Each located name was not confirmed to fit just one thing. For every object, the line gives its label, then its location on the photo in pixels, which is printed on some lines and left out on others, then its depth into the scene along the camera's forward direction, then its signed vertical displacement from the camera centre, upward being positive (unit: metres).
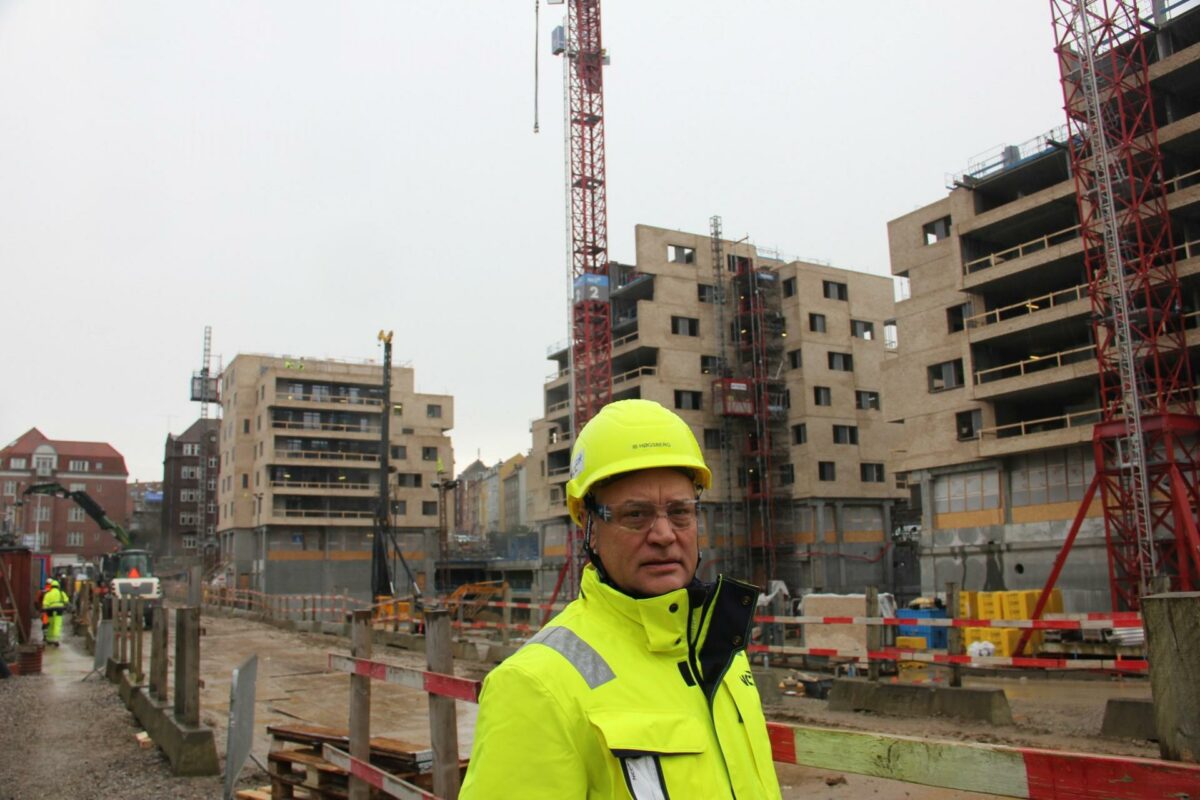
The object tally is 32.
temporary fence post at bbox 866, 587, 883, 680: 12.46 -1.31
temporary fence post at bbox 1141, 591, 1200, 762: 2.70 -0.38
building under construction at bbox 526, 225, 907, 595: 54.09 +8.97
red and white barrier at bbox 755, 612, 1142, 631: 12.12 -1.09
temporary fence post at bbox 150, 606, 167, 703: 11.16 -1.14
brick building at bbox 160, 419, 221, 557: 103.44 +8.47
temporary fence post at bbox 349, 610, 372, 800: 5.86 -0.99
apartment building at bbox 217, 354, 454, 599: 72.50 +6.98
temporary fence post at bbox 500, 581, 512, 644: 19.34 -1.31
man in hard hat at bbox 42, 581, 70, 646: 25.56 -1.21
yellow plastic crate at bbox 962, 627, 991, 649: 25.11 -2.49
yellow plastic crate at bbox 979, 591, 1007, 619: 27.59 -1.84
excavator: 35.81 -0.23
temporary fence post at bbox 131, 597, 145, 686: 13.48 -1.19
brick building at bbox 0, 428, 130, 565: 97.19 +8.73
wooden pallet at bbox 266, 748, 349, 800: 6.43 -1.57
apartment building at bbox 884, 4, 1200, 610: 35.09 +8.25
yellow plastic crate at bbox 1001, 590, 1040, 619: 27.22 -1.81
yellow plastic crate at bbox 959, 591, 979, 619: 28.05 -1.84
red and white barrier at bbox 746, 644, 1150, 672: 12.18 -1.59
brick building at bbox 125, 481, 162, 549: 107.62 +5.49
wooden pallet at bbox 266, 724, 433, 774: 6.01 -1.33
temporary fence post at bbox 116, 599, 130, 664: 14.93 -1.04
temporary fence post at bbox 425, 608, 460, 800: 4.76 -0.88
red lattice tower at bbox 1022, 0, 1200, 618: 29.42 +7.60
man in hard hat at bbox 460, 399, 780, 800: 1.87 -0.25
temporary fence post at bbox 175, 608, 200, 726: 9.36 -1.08
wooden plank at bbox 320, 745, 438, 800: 4.96 -1.29
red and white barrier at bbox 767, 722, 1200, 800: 2.32 -0.63
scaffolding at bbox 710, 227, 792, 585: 54.19 +7.67
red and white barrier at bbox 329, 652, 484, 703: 4.33 -0.66
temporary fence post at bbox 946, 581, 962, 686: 12.29 -1.43
